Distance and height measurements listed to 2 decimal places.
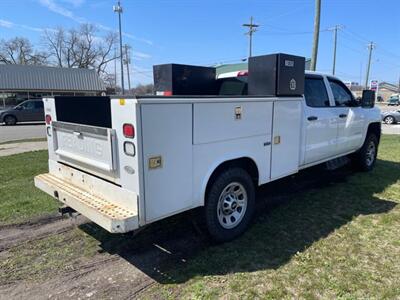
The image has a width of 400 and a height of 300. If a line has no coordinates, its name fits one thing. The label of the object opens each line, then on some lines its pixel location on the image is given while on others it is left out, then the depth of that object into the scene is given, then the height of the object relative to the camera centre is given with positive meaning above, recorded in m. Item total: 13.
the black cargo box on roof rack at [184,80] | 5.53 +0.14
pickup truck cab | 2.98 -0.70
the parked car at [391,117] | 26.02 -2.15
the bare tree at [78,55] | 70.38 +6.84
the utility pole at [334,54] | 46.75 +5.01
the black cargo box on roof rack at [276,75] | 4.33 +0.19
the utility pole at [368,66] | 59.52 +4.05
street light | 38.32 +8.97
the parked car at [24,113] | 23.48 -1.82
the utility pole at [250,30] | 43.52 +7.63
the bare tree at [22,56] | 66.46 +6.27
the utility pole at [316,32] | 16.17 +2.74
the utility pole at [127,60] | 57.61 +4.87
